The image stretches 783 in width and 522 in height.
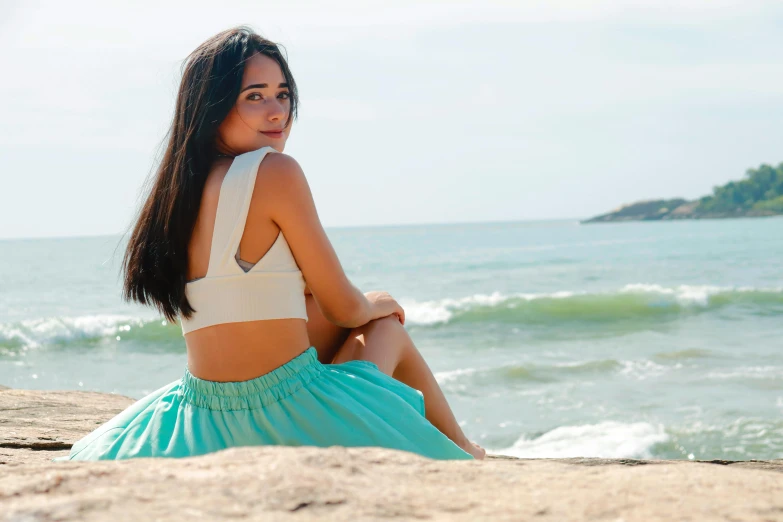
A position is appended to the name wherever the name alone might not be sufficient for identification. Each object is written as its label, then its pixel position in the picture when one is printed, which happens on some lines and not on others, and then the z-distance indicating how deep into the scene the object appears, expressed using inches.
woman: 98.3
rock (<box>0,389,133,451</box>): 134.9
